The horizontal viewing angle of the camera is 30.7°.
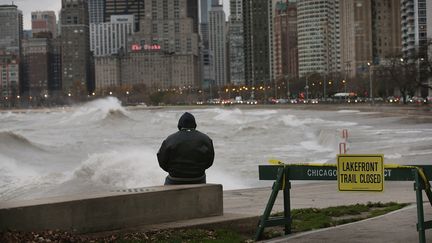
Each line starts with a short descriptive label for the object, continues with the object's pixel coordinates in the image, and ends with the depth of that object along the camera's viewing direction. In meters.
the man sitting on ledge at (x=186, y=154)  11.17
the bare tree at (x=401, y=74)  115.44
